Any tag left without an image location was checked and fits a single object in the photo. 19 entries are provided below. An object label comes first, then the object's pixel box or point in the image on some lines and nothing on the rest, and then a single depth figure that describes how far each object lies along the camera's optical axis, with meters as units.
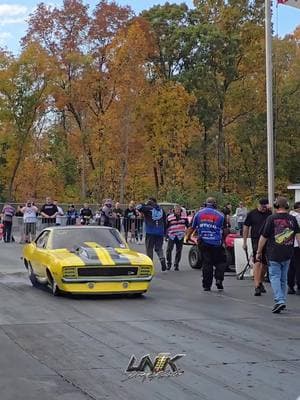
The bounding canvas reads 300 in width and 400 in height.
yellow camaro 12.13
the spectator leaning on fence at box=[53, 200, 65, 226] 27.95
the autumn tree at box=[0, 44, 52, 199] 44.34
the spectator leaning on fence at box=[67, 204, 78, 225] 30.19
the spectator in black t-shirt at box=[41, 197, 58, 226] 27.17
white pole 17.03
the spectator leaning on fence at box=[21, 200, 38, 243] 26.94
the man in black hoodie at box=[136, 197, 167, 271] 17.39
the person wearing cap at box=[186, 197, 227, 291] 13.83
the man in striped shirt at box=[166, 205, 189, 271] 17.95
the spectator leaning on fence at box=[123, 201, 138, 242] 28.01
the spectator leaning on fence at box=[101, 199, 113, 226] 26.19
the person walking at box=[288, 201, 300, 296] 13.69
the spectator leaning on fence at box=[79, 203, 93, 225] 29.22
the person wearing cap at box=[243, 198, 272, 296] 14.25
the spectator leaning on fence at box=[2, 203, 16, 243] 27.89
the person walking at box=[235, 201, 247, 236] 30.75
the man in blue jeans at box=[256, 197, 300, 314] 11.28
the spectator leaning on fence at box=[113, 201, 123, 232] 27.56
